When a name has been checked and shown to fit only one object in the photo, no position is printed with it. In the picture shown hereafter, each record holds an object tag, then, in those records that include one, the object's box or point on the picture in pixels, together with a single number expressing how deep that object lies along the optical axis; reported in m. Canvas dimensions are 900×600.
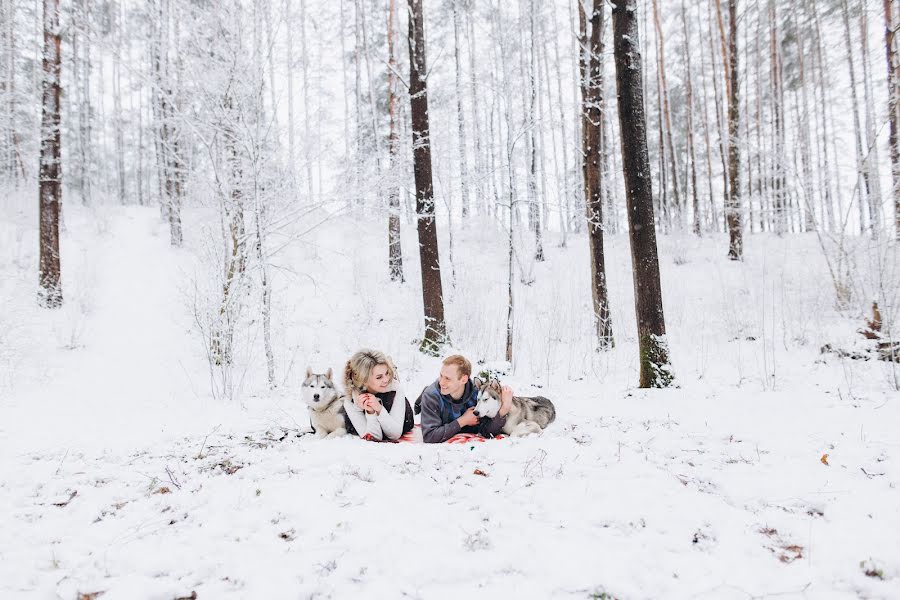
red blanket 4.00
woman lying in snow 4.09
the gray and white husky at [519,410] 3.99
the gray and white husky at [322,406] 4.27
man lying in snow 4.00
